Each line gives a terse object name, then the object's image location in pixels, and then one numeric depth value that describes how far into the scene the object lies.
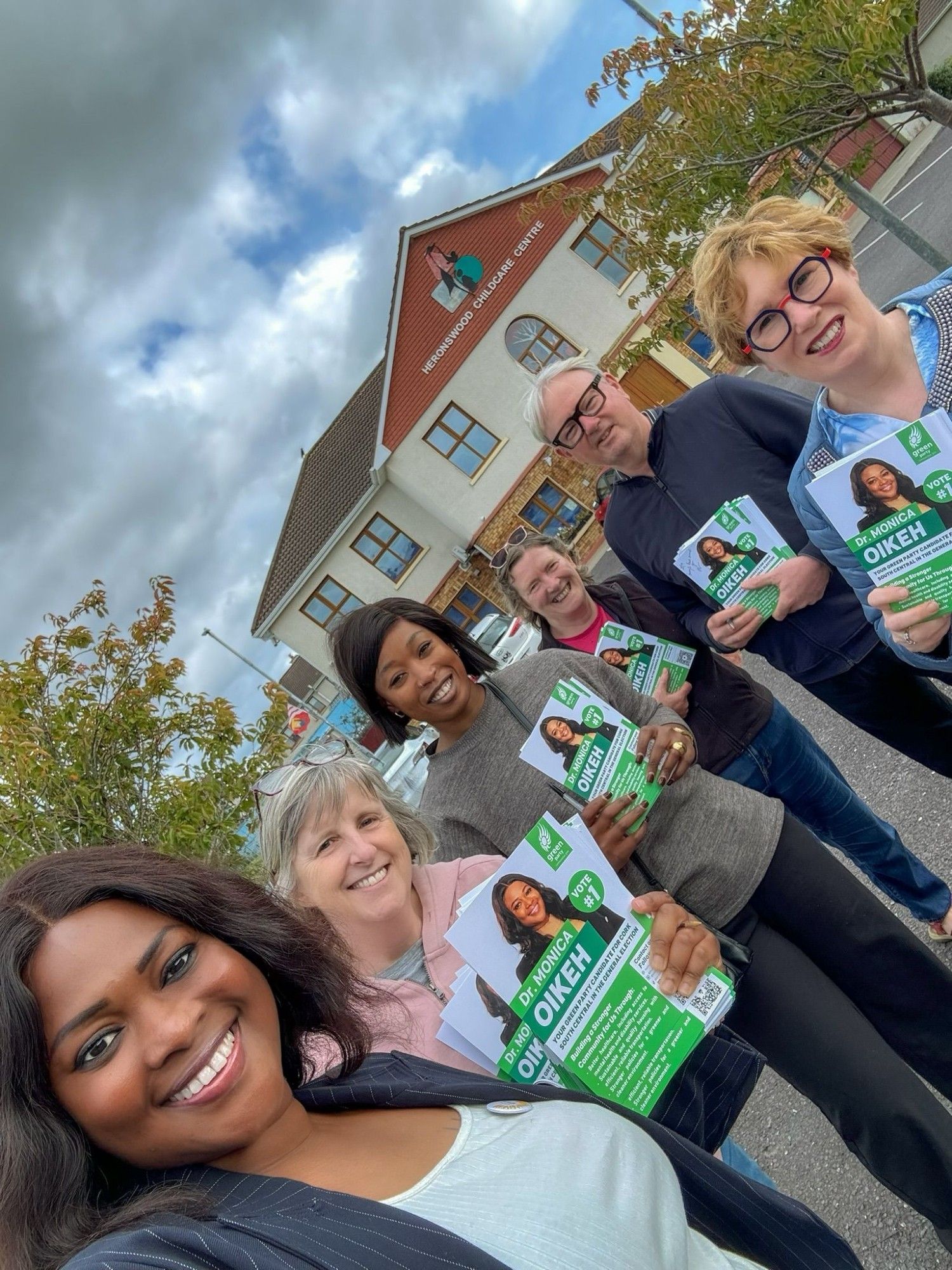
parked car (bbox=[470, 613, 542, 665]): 10.25
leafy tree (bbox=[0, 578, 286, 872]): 5.67
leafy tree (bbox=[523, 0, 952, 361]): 5.40
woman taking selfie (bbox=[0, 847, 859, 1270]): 1.08
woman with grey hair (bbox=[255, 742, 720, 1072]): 2.03
